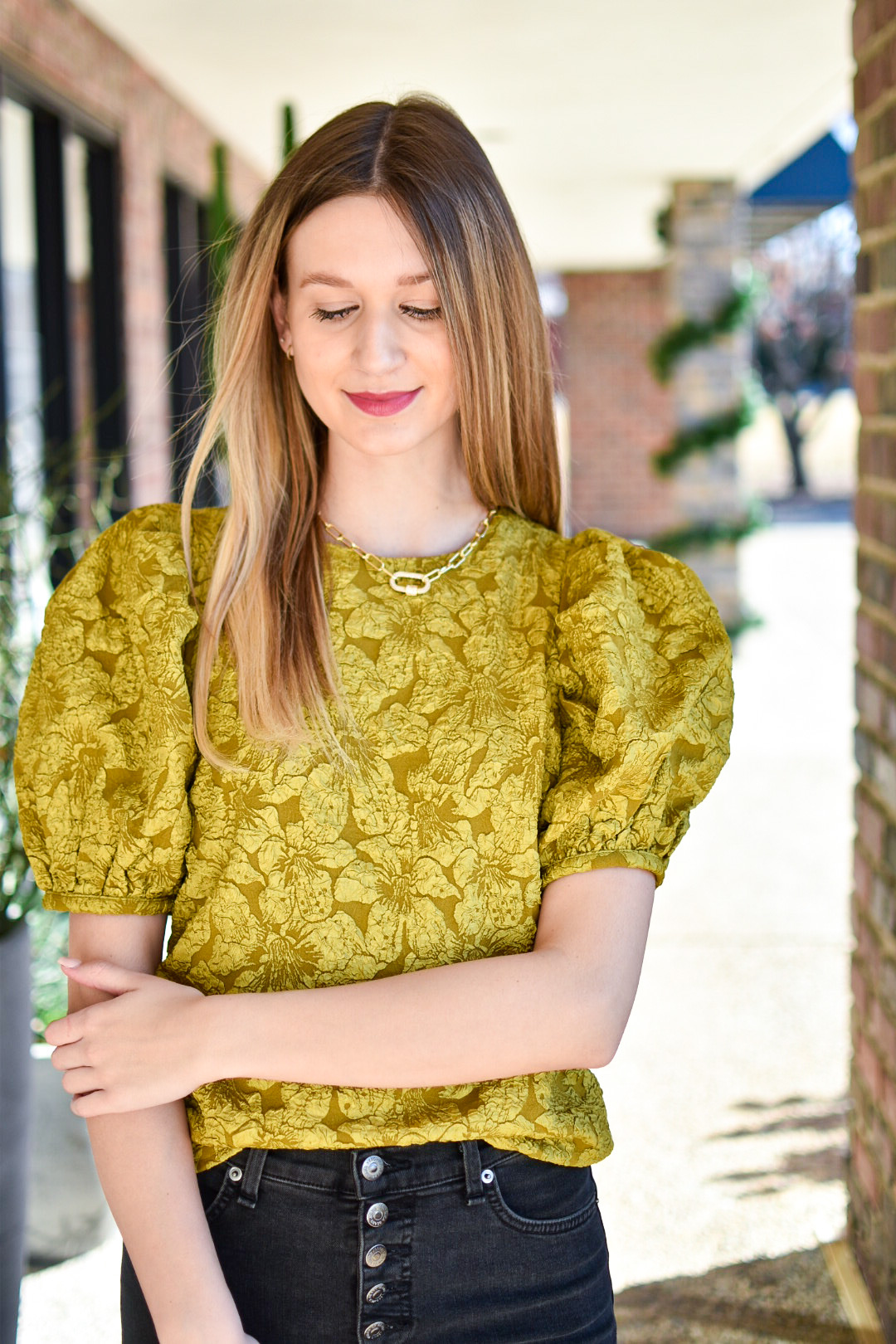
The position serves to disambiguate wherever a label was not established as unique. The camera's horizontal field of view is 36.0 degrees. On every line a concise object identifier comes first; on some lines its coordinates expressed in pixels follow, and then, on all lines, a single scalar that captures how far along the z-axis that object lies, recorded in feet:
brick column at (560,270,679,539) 47.75
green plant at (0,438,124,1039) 8.05
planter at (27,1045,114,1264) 8.60
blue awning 27.86
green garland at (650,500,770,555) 31.01
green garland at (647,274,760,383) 30.66
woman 4.02
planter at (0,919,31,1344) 6.60
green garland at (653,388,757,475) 30.73
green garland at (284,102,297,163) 11.59
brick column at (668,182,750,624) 30.91
